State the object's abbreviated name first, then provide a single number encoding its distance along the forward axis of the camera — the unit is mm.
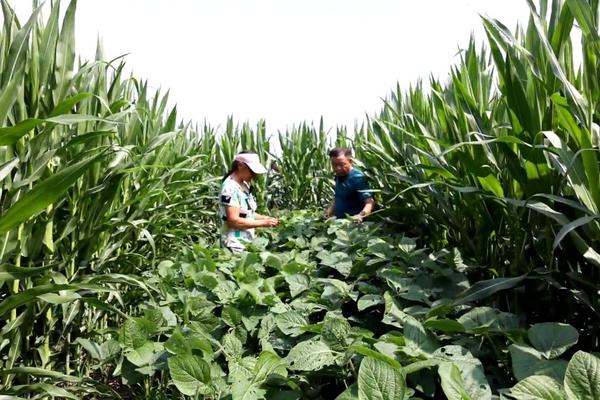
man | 3607
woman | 2877
